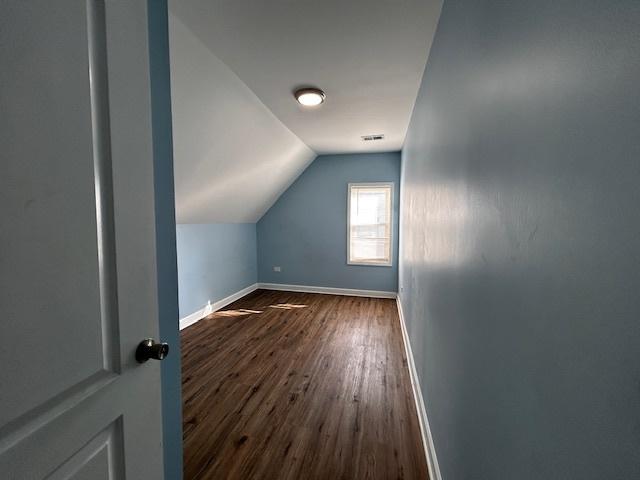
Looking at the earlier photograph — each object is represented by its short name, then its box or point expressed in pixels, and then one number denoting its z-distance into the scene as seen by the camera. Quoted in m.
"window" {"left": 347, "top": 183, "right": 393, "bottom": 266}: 4.55
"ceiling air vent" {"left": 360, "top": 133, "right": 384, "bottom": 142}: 3.49
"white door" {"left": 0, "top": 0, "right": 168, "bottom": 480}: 0.47
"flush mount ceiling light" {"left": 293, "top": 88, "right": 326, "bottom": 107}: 2.23
